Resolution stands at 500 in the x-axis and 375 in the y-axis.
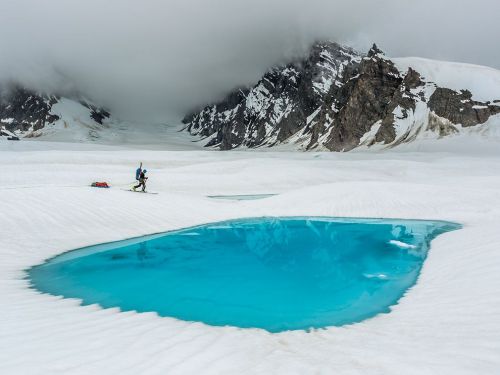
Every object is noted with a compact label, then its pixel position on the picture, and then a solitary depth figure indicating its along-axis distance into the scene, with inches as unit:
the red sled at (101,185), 1125.7
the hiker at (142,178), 1054.1
